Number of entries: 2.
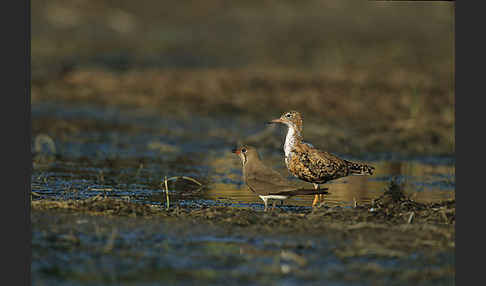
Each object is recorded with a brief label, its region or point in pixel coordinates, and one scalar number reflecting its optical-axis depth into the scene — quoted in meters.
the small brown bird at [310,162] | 17.36
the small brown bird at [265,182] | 16.39
